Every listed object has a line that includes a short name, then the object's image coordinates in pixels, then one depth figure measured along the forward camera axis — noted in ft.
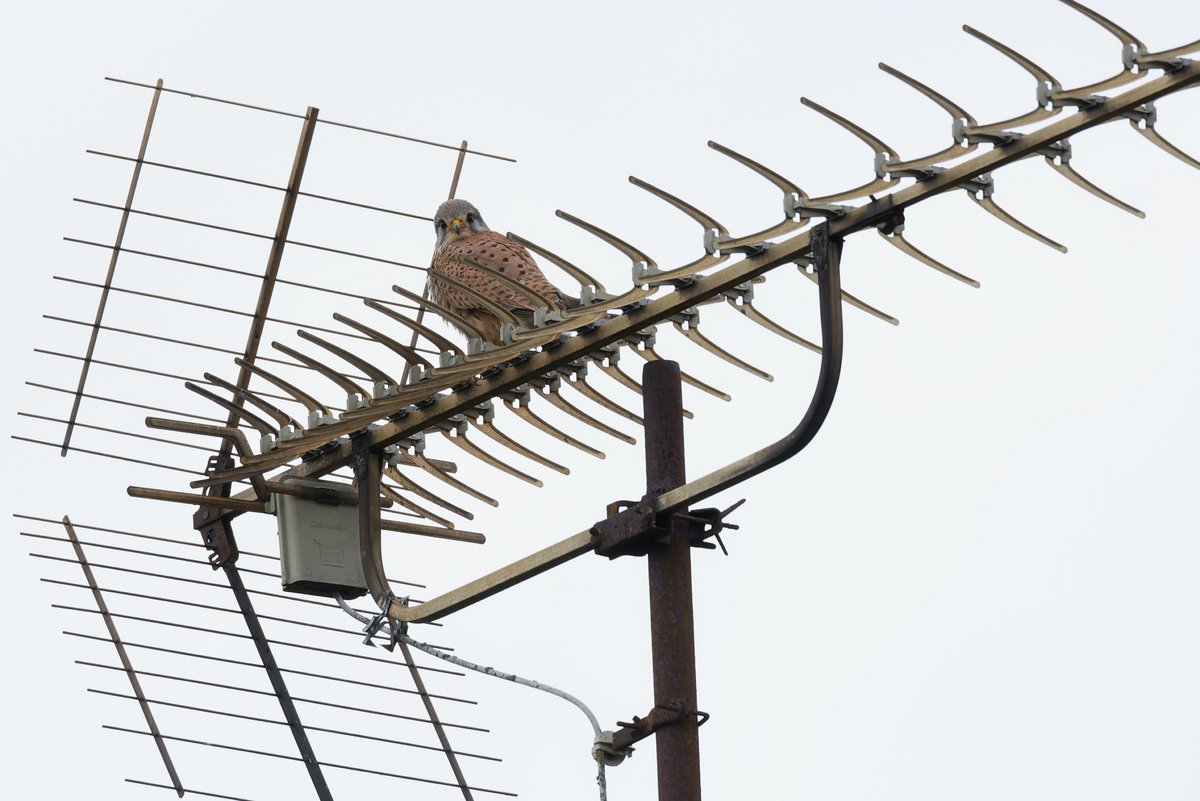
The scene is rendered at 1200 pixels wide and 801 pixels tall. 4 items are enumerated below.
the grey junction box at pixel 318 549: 61.46
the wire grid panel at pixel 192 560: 66.28
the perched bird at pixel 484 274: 69.97
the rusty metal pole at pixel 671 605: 45.88
